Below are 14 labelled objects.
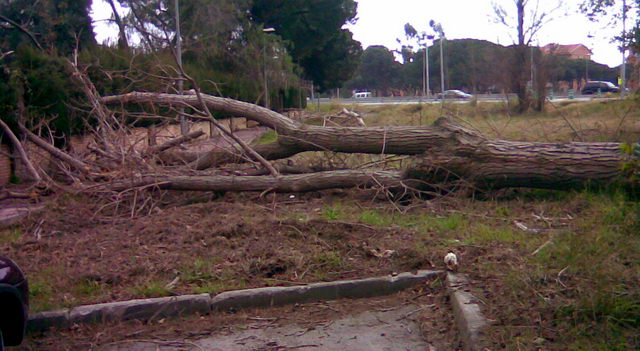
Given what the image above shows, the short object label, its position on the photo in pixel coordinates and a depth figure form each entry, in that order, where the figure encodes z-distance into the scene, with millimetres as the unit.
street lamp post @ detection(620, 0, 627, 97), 17877
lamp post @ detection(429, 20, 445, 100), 58612
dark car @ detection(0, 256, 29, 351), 4430
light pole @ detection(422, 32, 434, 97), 62281
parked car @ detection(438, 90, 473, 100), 48788
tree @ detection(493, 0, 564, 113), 35344
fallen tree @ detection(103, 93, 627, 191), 8938
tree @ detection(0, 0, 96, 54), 18188
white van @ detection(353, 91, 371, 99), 75500
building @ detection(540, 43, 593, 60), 35584
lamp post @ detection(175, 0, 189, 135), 10590
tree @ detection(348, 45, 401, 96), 78438
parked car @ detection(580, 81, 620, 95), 49159
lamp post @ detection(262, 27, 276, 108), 29000
